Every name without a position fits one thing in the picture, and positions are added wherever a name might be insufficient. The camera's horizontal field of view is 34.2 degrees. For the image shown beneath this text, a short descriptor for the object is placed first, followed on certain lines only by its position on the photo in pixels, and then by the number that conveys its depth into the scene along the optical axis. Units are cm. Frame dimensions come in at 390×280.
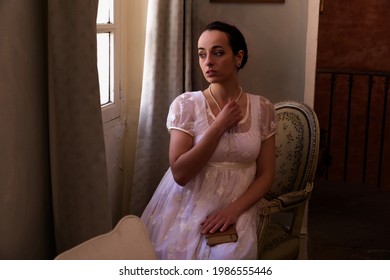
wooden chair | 243
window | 269
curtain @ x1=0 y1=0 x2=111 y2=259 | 147
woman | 204
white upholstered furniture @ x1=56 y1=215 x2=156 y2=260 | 127
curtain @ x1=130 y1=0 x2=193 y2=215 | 278
